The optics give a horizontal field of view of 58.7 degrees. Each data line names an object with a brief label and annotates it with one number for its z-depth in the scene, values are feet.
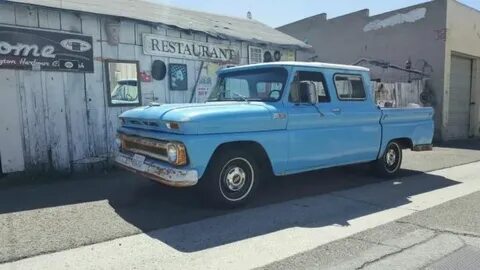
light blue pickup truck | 17.47
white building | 25.36
